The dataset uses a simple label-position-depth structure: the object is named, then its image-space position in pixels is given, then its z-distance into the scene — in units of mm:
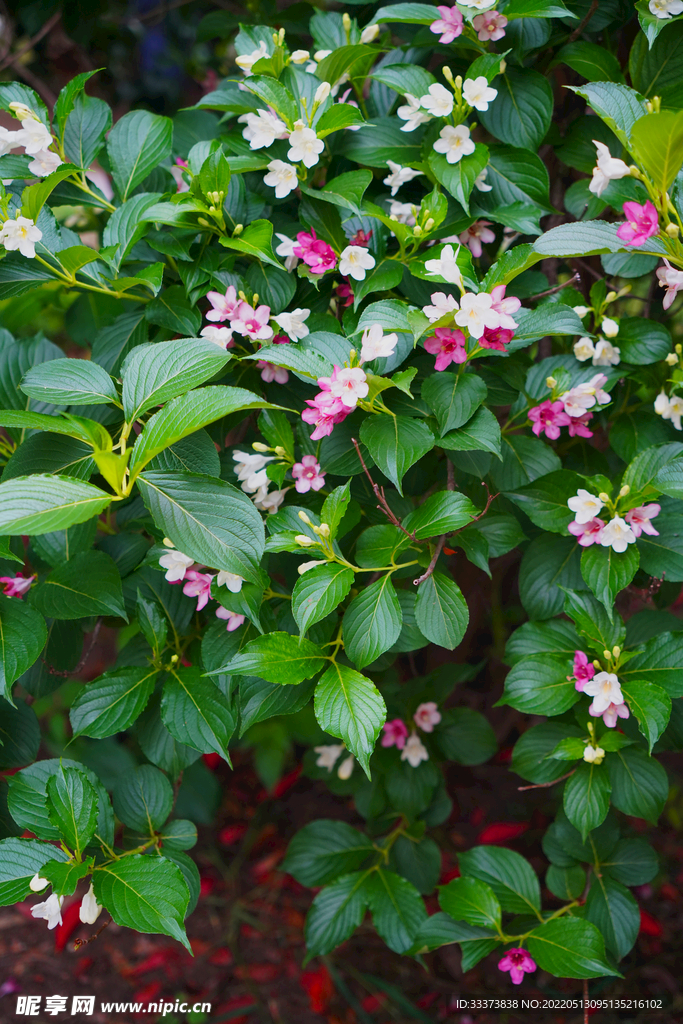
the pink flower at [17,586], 1300
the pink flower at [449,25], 1174
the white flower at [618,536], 1125
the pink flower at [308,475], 1161
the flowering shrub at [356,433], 1044
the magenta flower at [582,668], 1222
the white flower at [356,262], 1186
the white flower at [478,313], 993
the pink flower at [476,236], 1300
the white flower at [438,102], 1141
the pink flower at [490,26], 1173
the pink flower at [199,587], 1154
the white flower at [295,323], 1137
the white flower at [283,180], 1220
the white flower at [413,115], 1214
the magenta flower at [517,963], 1308
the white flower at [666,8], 1125
